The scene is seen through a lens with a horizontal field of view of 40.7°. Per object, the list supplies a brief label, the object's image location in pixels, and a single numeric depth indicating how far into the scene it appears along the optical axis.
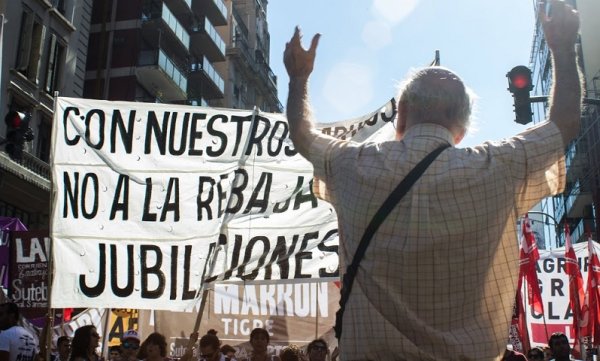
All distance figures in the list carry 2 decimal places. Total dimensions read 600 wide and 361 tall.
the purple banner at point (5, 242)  11.16
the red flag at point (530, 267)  10.82
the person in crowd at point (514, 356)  6.60
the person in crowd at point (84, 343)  7.29
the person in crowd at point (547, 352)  11.18
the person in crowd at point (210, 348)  7.70
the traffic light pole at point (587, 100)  9.90
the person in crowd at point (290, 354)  7.66
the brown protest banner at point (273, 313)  9.52
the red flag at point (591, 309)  11.02
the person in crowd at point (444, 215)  2.18
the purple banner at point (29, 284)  9.32
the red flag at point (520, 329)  10.13
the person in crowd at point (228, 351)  9.11
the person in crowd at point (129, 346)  8.18
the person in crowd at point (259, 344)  7.68
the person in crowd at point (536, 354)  8.45
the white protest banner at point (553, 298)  12.09
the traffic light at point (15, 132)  12.56
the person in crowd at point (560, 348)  8.28
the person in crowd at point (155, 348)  7.32
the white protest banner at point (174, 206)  5.88
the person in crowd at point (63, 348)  9.40
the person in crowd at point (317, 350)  7.89
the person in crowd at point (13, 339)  6.88
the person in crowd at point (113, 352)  9.98
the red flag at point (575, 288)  11.04
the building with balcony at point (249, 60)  47.00
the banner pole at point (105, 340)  9.30
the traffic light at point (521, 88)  10.81
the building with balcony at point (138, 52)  31.78
